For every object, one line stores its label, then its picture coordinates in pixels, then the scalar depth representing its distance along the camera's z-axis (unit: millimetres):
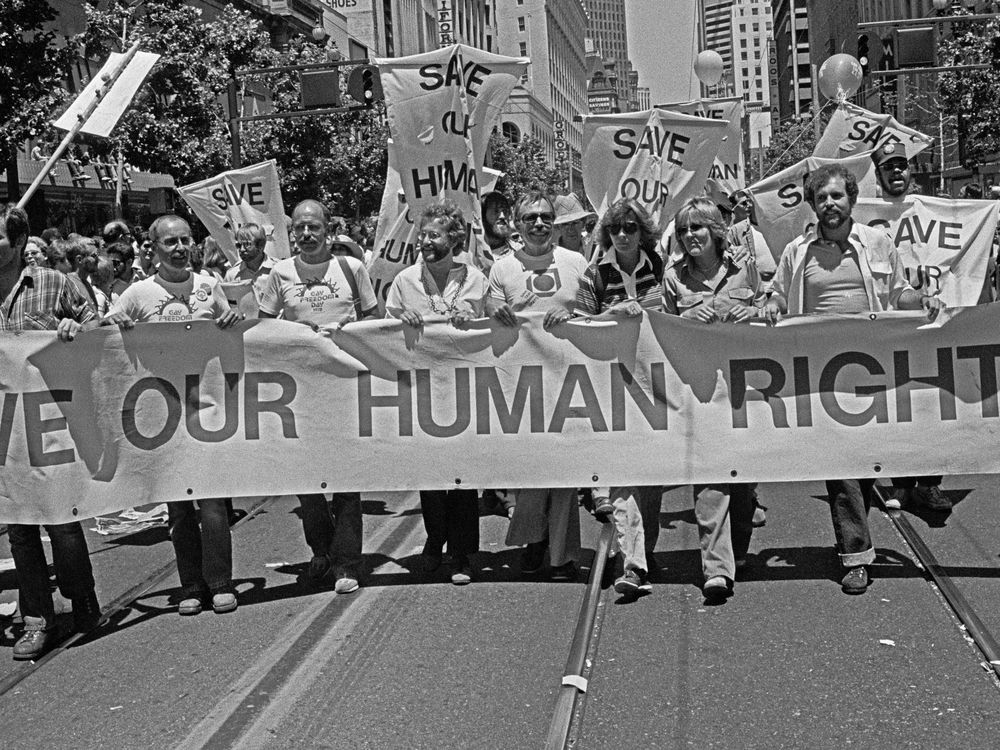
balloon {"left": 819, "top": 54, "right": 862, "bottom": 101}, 19484
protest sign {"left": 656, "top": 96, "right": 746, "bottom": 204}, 13438
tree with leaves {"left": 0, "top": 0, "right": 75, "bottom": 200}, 21062
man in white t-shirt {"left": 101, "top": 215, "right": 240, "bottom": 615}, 6812
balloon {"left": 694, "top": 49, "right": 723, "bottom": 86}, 28000
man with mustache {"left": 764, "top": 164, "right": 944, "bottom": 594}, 6590
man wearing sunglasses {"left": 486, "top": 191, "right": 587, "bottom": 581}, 7066
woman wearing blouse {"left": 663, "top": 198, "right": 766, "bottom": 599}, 6551
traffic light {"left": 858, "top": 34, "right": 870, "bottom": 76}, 24125
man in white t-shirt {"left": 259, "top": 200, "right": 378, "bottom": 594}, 7270
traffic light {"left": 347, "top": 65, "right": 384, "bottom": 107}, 24156
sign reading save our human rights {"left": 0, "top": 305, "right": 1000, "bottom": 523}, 6691
